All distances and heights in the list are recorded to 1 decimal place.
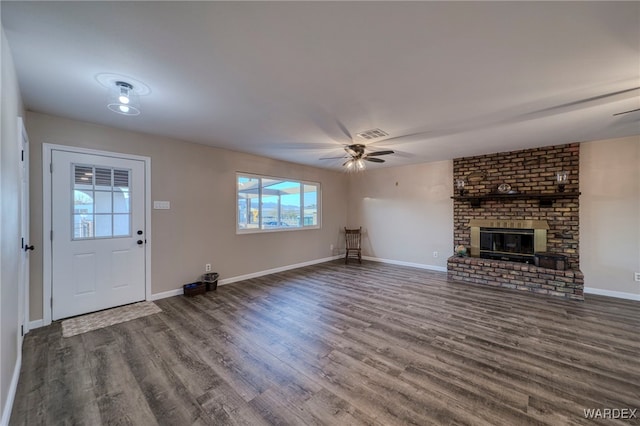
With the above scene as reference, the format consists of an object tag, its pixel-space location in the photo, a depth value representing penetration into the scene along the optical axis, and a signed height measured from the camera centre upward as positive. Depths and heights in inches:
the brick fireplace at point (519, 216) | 166.6 -3.1
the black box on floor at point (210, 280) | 164.7 -45.2
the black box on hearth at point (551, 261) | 160.1 -31.9
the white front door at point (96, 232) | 122.5 -10.3
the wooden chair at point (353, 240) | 270.5 -30.8
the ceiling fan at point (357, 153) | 155.2 +37.0
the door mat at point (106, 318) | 113.8 -51.9
